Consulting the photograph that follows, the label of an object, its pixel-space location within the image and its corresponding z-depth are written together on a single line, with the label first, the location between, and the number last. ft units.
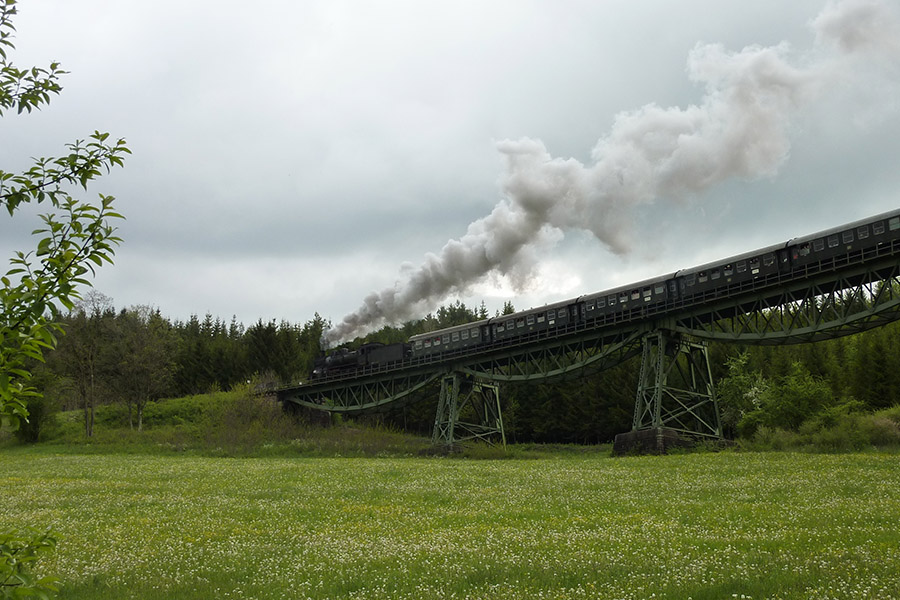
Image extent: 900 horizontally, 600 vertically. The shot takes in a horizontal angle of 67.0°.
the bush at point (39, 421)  203.62
